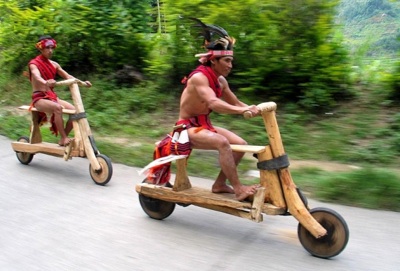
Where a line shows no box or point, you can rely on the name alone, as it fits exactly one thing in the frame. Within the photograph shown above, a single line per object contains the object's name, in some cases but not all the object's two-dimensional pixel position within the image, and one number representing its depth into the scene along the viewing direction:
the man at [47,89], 6.72
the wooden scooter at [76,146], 6.23
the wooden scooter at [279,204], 3.99
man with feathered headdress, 4.43
